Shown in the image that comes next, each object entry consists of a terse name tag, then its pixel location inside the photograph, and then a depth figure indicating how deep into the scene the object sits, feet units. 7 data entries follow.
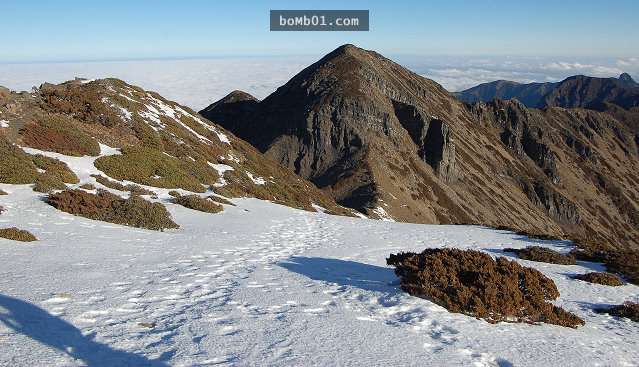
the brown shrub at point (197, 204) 75.20
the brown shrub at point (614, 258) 52.17
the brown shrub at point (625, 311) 37.64
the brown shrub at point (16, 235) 45.88
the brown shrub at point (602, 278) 47.85
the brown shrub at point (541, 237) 75.02
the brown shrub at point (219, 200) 83.15
